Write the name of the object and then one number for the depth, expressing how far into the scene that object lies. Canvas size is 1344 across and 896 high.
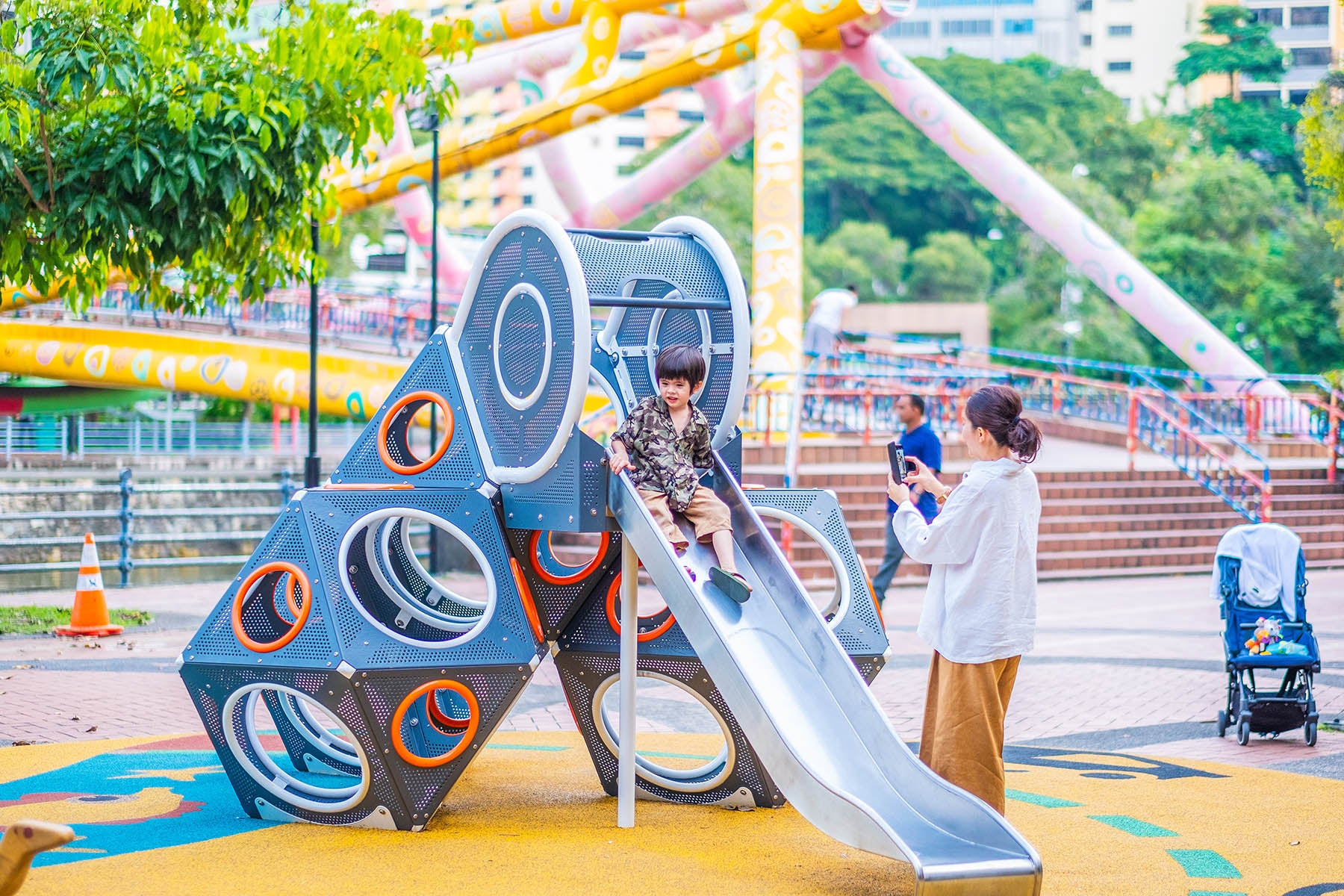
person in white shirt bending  26.16
